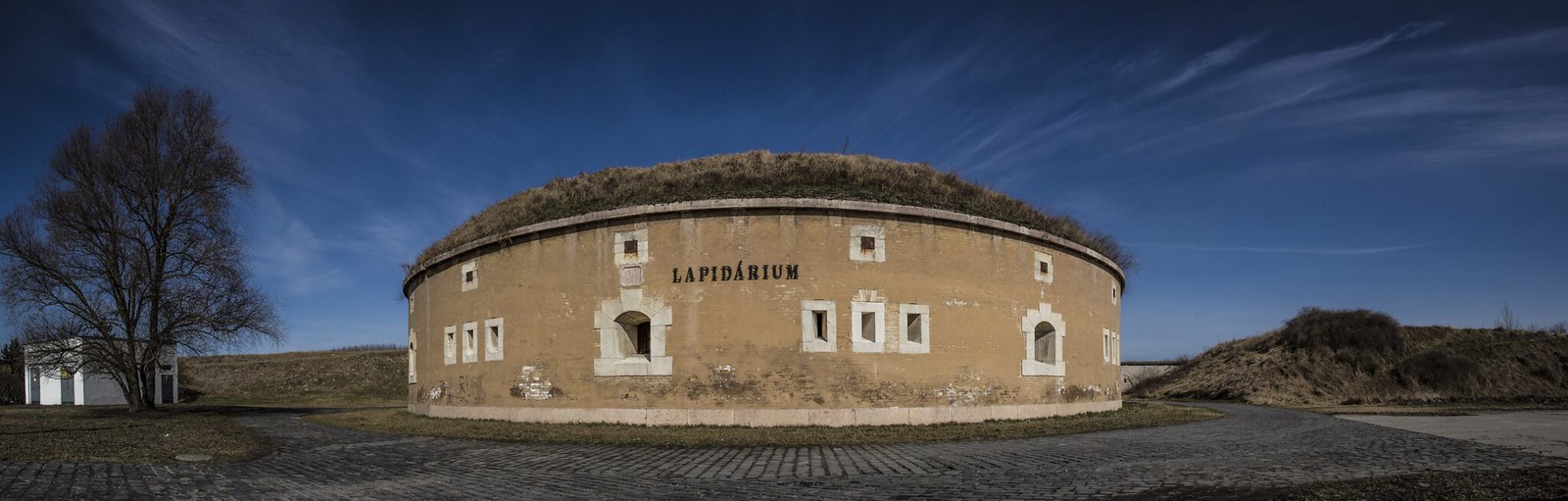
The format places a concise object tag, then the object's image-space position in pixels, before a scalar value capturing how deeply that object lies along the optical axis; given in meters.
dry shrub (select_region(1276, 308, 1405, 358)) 35.00
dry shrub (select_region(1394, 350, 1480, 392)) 31.20
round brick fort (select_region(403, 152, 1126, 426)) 15.37
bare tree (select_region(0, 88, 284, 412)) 22.94
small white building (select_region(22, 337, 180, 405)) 39.19
